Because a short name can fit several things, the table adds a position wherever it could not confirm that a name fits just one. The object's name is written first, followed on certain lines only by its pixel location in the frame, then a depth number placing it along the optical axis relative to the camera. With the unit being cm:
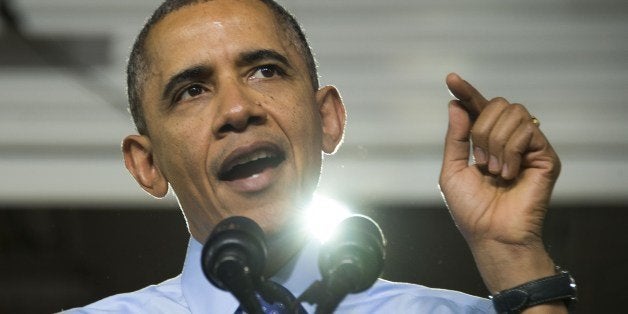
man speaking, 267
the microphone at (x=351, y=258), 248
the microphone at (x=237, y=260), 248
